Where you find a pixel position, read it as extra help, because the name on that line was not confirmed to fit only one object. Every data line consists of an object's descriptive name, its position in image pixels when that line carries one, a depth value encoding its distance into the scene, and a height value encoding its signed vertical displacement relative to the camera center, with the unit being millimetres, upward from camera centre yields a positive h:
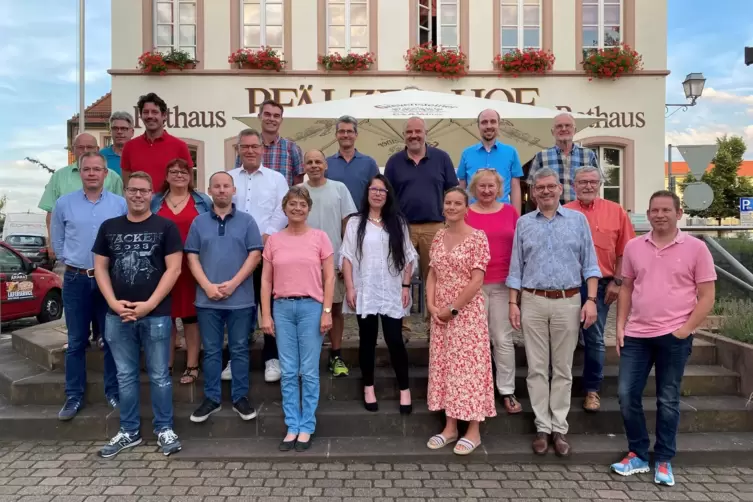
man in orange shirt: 4000 +50
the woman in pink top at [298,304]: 3801 -399
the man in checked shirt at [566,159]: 4594 +753
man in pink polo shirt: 3373 -450
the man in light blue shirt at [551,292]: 3645 -312
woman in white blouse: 3941 -149
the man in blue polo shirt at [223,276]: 3936 -200
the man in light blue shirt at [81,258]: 4031 -68
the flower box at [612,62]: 10656 +3664
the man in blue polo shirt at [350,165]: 4578 +724
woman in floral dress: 3684 -507
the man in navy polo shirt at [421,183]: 4543 +548
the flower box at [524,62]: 10773 +3716
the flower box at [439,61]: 10773 +3732
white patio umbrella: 6555 +1627
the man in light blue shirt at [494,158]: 4785 +806
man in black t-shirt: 3721 -271
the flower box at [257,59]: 10672 +3754
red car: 8508 -670
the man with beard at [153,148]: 4620 +877
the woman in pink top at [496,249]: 3881 -13
